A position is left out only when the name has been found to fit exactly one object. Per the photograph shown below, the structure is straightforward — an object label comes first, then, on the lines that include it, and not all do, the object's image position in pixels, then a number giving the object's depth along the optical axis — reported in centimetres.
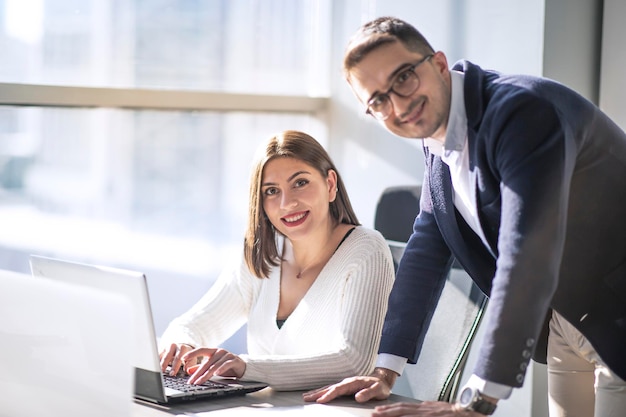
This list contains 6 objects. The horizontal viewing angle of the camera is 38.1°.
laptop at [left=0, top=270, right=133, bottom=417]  140
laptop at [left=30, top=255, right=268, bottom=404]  172
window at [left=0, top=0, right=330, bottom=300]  314
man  149
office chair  228
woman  223
